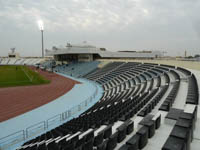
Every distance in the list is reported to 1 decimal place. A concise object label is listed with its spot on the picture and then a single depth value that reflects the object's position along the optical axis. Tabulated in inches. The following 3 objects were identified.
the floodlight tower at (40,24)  2915.8
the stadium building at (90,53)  1897.1
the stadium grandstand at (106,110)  145.2
